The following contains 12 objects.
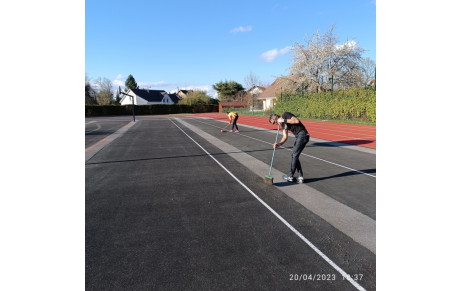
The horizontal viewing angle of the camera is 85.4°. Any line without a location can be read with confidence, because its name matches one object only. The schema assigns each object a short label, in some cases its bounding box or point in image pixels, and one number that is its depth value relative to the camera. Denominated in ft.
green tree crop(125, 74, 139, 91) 310.45
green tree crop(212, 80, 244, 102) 244.83
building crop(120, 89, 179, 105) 263.29
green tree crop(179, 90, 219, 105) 227.20
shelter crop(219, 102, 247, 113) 204.79
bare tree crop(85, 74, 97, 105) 235.81
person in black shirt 19.54
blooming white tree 103.71
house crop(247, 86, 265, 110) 243.40
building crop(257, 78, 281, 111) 157.84
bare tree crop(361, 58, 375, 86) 105.70
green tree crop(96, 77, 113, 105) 247.54
